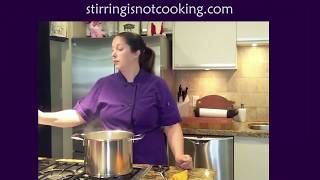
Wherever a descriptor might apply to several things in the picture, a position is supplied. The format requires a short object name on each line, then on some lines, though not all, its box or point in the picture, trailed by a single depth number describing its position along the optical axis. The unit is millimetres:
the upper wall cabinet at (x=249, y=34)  2035
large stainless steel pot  952
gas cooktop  988
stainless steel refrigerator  2053
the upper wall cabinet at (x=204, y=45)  2109
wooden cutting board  2270
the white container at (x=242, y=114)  2263
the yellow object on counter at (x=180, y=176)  958
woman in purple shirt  1257
